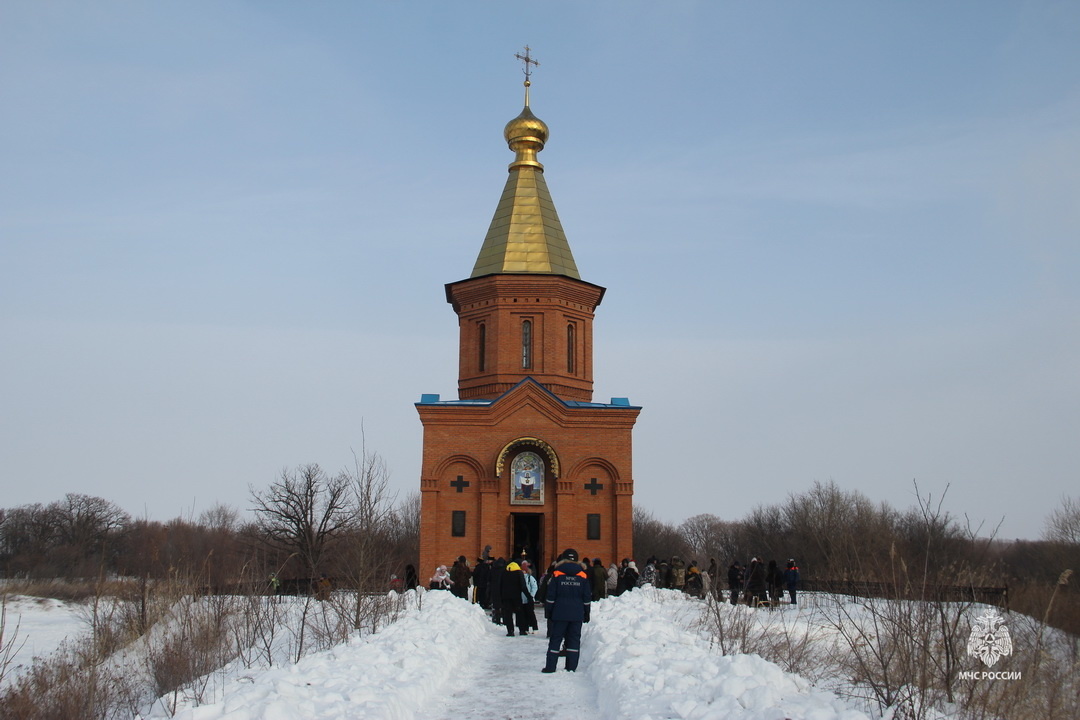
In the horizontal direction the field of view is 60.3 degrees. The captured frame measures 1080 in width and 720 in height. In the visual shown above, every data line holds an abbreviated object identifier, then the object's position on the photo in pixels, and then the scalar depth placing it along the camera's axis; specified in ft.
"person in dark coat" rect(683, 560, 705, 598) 60.59
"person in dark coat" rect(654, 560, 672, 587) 65.82
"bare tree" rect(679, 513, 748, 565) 224.74
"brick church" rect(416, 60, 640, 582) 73.15
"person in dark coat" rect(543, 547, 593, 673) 31.73
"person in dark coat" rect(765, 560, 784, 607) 60.39
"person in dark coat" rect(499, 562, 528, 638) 42.45
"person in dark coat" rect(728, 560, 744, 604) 62.85
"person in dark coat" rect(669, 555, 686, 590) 64.80
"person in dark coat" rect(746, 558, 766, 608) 58.18
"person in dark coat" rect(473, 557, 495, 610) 52.40
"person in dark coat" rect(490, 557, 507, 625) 46.35
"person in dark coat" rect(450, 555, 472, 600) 57.00
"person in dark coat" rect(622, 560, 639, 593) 64.23
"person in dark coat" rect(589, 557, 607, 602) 54.60
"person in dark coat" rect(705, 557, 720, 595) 57.70
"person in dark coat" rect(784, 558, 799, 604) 62.03
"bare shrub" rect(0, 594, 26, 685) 70.02
